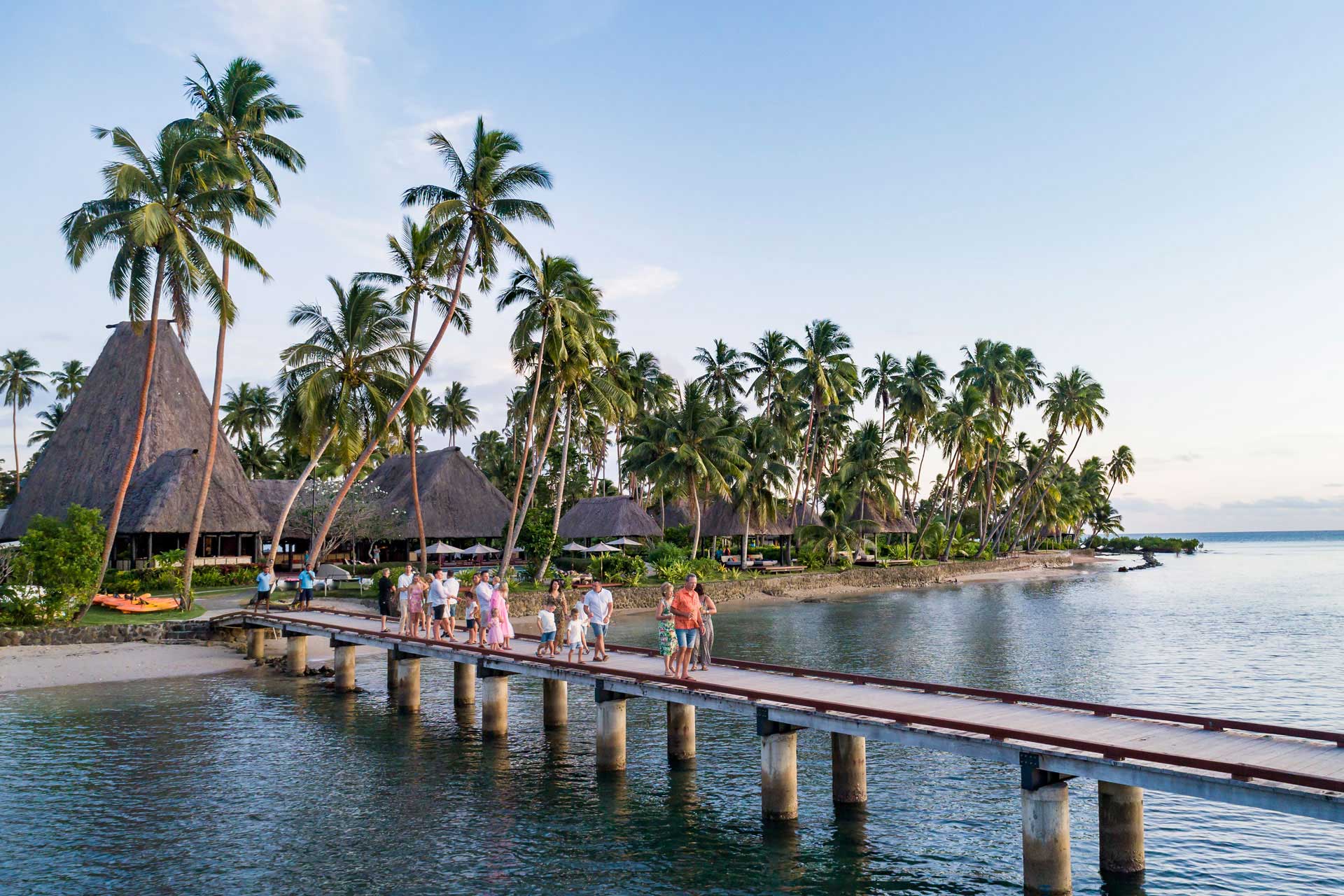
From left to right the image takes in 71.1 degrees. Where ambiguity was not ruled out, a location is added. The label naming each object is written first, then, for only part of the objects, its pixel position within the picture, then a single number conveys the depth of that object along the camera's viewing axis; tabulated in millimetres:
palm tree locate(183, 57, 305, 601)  35562
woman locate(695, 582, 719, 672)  17250
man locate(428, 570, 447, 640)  24372
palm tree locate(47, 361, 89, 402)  83000
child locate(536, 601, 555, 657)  20062
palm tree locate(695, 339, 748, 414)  77000
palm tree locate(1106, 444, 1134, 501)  137000
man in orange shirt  16453
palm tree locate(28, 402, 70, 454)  84625
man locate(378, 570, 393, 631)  28006
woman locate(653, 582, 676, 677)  16672
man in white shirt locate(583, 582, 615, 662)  19094
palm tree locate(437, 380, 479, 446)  96000
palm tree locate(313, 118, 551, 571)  37656
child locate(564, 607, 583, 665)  19703
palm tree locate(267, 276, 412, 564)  37406
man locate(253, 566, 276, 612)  31500
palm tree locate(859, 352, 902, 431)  82688
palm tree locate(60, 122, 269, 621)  30797
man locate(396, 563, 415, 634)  24672
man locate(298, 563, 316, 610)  33750
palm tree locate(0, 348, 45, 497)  81062
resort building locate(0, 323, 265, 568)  44656
